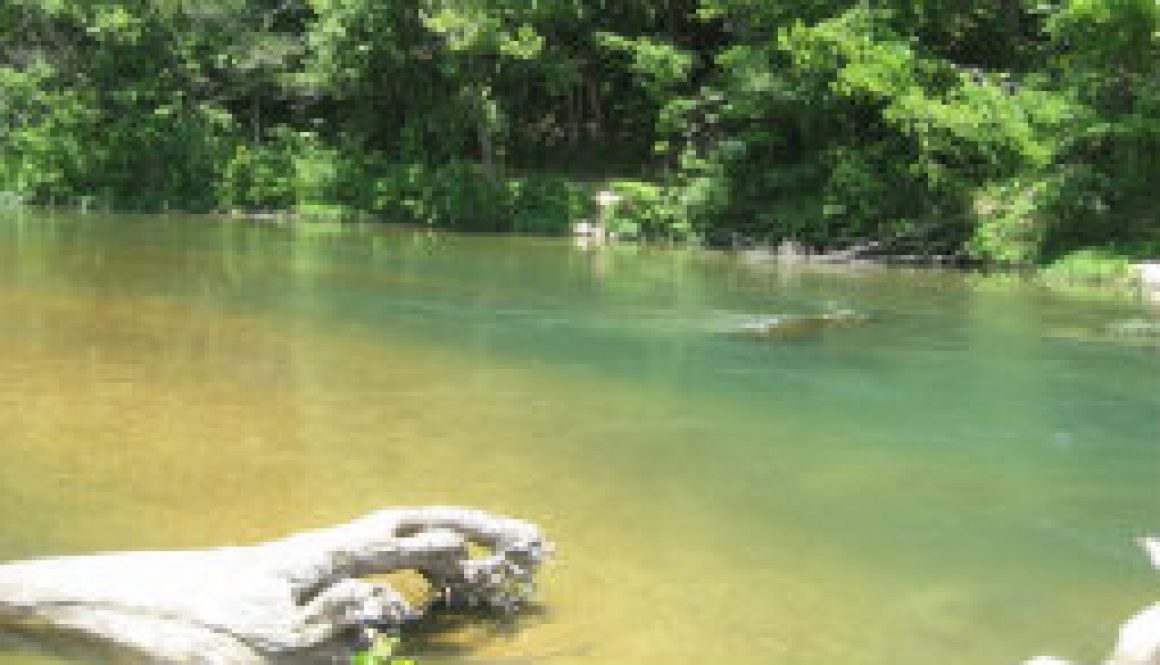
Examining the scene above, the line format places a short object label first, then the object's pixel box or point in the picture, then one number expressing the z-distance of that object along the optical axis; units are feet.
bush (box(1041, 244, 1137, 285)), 83.20
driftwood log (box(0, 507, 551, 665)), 21.71
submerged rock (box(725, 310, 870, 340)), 59.93
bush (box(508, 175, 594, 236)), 110.42
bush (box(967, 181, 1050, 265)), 89.92
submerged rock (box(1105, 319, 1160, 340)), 62.03
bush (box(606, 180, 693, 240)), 106.32
